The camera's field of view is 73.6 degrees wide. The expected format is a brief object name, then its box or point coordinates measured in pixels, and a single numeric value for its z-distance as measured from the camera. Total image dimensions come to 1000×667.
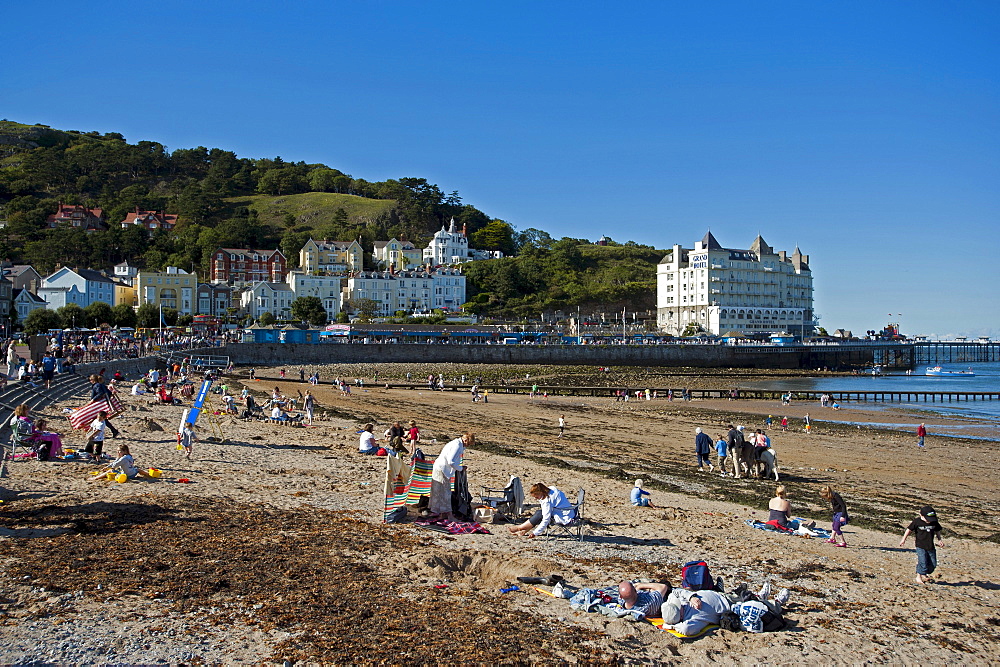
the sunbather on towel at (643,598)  5.93
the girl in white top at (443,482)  8.47
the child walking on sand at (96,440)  10.95
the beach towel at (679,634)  5.71
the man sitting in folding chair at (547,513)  8.27
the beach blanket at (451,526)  8.18
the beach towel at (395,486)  8.41
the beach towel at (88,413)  12.52
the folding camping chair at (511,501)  8.86
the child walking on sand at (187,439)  12.05
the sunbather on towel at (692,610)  5.73
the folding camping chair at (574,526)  8.36
